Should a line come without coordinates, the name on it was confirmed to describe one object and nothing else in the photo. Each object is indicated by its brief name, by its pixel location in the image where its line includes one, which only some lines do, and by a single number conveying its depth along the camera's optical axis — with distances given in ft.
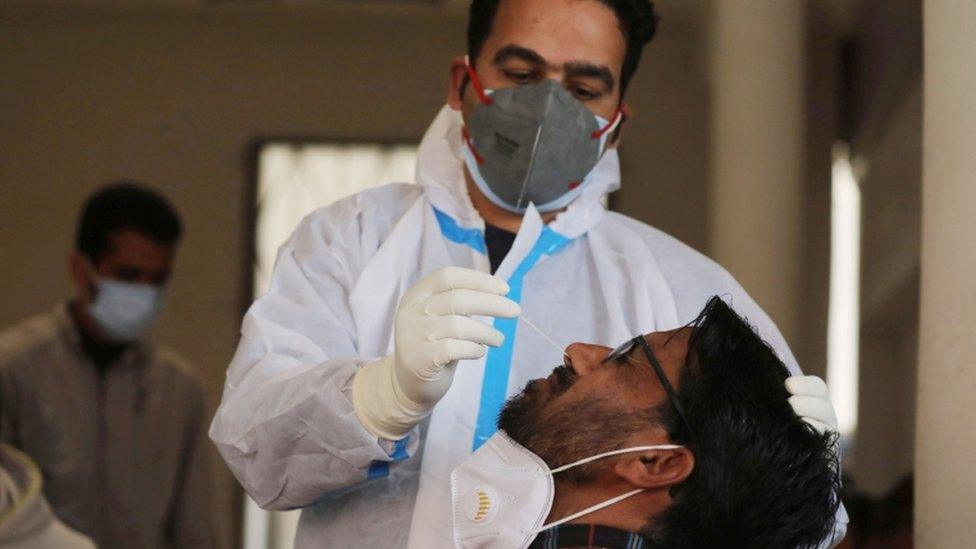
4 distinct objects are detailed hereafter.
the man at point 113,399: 19.97
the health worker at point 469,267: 14.64
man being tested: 14.22
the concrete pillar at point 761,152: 21.04
